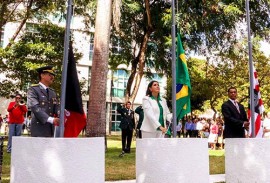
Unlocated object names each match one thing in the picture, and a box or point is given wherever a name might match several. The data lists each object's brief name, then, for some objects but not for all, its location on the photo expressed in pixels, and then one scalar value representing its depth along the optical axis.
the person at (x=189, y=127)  26.66
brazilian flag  6.05
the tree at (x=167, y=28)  16.70
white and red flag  7.25
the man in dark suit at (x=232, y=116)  7.73
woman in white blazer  6.38
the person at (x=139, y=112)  9.44
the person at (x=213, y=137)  19.52
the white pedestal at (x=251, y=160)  6.48
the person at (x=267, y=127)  14.74
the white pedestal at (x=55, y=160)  4.09
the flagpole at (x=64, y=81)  4.56
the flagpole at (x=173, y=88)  5.64
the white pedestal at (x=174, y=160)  5.27
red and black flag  4.77
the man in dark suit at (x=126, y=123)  12.80
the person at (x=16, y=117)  12.15
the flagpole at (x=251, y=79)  6.94
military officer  5.24
